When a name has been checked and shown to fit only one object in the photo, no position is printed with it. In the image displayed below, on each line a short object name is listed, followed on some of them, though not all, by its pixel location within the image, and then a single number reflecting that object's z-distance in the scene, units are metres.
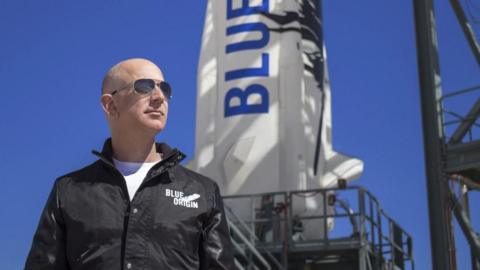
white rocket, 16.84
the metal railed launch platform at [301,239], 14.63
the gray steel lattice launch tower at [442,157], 12.34
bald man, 2.71
